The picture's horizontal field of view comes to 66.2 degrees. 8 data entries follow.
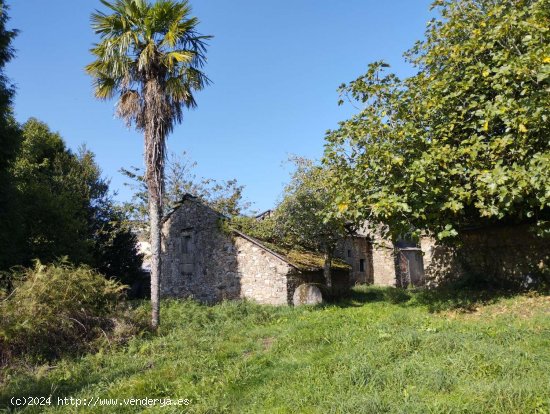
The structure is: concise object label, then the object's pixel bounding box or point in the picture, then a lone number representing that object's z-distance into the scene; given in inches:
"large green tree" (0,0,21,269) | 498.6
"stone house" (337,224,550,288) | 488.4
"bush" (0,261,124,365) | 350.6
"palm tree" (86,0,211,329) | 439.8
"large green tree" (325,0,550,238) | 334.6
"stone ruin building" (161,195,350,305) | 624.4
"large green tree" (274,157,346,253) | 632.4
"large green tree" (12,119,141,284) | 624.7
